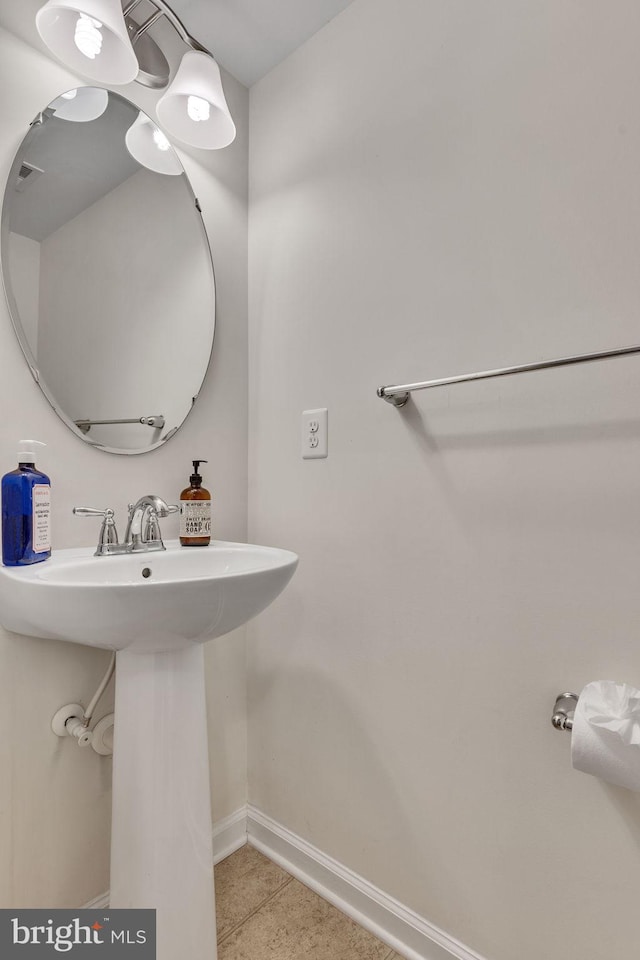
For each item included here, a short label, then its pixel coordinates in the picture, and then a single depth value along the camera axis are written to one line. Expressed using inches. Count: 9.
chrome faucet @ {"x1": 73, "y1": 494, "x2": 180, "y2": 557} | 40.9
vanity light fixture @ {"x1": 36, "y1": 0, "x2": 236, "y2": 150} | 37.4
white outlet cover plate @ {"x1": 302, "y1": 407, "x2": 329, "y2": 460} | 49.1
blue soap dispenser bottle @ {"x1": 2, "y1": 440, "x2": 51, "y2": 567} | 34.6
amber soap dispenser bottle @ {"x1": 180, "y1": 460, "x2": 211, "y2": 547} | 46.1
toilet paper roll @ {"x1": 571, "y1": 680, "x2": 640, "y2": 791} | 27.2
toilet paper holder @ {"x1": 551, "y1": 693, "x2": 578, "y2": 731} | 31.3
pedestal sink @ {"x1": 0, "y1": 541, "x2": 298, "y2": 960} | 31.4
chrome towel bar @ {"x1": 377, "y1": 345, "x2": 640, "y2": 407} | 30.2
